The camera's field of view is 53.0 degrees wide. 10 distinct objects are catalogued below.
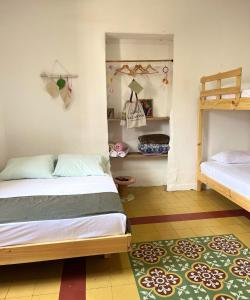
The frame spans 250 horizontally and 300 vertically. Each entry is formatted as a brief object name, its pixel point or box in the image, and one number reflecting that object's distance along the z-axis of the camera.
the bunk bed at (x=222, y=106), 2.56
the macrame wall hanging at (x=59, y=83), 3.33
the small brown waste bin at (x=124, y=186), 3.43
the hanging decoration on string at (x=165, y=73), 3.81
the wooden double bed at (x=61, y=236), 1.76
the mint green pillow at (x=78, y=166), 2.87
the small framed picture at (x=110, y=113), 3.71
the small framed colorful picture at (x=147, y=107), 3.78
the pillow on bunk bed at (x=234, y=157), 3.32
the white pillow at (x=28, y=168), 2.80
